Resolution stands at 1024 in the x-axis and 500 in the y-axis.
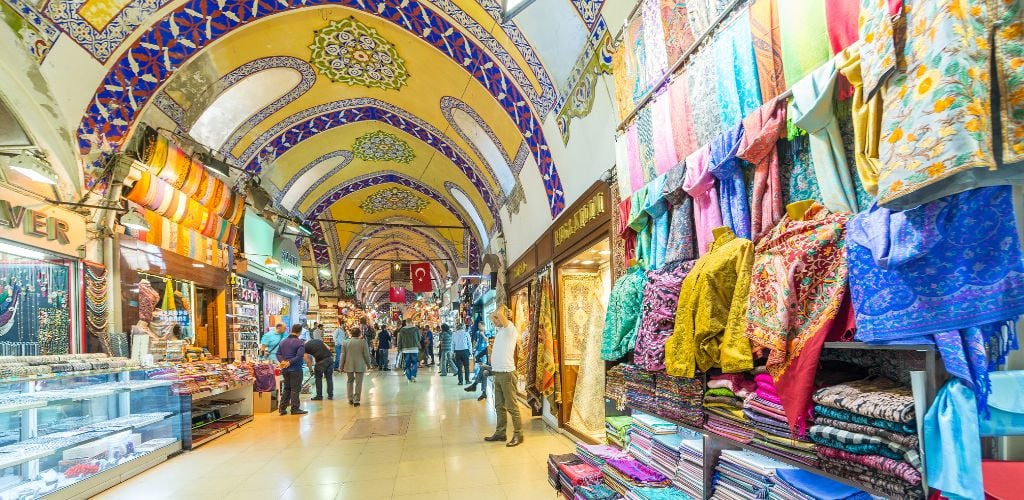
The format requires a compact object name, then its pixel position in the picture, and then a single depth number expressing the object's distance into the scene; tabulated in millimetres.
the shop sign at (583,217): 4379
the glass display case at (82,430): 3484
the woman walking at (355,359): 8594
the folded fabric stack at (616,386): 2867
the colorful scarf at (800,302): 1472
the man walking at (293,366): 7695
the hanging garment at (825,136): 1575
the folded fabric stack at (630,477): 2577
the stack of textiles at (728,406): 1879
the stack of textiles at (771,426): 1581
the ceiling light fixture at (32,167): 4227
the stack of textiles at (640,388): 2532
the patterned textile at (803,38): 1671
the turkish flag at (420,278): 16609
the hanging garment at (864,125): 1295
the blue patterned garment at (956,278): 1073
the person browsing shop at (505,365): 5270
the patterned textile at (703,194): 2254
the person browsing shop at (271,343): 9516
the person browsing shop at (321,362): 8680
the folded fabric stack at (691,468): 2184
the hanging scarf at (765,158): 1821
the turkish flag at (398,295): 21917
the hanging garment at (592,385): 5281
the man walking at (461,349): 10922
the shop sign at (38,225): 4254
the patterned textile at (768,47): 1894
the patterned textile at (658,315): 2289
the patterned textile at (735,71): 2045
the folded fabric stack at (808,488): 1509
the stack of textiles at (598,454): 3086
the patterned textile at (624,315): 2711
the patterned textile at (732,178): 2055
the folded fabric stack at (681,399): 2156
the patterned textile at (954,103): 1013
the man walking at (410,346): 12414
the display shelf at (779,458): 1351
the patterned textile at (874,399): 1245
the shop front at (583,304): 4727
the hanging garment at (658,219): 2656
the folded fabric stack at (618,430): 3189
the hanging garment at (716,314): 1822
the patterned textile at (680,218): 2459
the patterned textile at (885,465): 1216
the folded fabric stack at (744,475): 1790
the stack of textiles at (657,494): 2385
